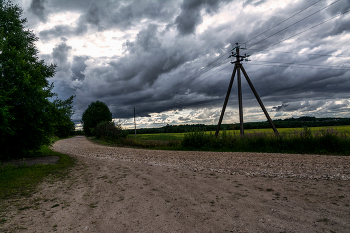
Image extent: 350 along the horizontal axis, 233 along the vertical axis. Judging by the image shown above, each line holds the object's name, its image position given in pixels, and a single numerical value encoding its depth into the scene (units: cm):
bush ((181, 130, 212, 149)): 1770
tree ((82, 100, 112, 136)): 6744
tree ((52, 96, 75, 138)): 1276
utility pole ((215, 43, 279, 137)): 1842
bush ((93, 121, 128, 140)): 3478
